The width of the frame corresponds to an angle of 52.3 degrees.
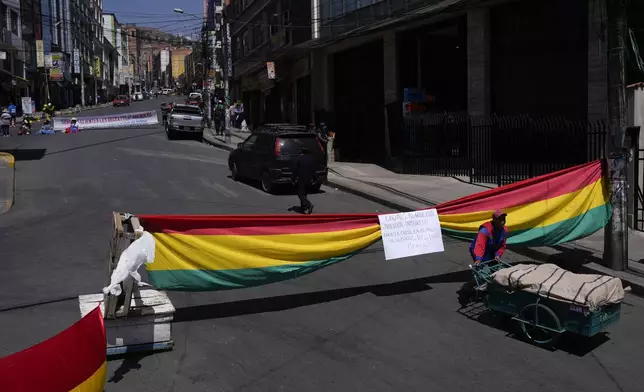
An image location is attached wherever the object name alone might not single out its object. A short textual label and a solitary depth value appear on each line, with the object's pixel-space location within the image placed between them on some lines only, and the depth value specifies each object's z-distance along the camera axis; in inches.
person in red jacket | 307.4
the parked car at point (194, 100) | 2708.7
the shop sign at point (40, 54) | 2674.7
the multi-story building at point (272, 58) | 1284.4
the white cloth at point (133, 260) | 237.8
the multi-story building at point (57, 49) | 2763.3
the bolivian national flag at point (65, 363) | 138.6
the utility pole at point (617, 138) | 355.9
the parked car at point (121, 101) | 3132.4
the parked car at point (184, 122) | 1433.3
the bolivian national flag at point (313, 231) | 276.4
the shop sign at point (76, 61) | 3287.4
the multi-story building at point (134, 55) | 6453.3
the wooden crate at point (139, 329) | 243.3
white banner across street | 1761.8
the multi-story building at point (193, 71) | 4109.7
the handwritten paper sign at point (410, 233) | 316.8
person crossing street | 577.3
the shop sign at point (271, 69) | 1453.0
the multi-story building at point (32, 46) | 2477.4
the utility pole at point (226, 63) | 1435.8
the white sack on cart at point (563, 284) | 239.5
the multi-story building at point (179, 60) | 7613.2
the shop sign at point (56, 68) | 2746.1
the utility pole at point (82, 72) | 3165.4
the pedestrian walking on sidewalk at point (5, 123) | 1475.1
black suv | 700.7
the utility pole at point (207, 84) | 1841.0
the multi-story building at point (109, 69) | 4576.8
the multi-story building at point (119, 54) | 5073.8
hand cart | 239.9
